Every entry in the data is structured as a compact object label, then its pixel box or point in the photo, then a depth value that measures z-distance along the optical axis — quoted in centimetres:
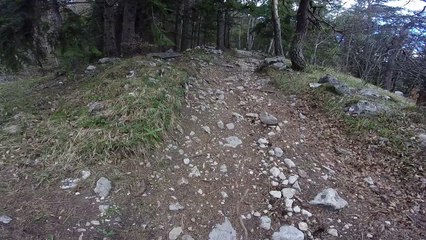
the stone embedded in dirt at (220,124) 457
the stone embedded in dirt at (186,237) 292
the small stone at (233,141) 421
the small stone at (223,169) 376
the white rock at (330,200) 329
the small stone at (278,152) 408
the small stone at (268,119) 476
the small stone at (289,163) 388
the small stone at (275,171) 374
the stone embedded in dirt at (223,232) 297
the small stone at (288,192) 342
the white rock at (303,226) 307
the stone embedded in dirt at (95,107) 438
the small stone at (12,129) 411
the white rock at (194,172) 365
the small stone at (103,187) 324
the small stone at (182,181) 351
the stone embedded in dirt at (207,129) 440
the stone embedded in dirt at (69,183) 330
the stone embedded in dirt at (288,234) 298
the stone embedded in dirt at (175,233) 293
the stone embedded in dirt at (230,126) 459
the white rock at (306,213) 321
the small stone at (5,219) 285
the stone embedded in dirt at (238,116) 485
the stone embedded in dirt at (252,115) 498
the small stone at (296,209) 324
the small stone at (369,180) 370
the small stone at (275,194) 343
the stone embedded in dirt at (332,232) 303
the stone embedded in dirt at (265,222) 309
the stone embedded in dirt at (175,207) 320
